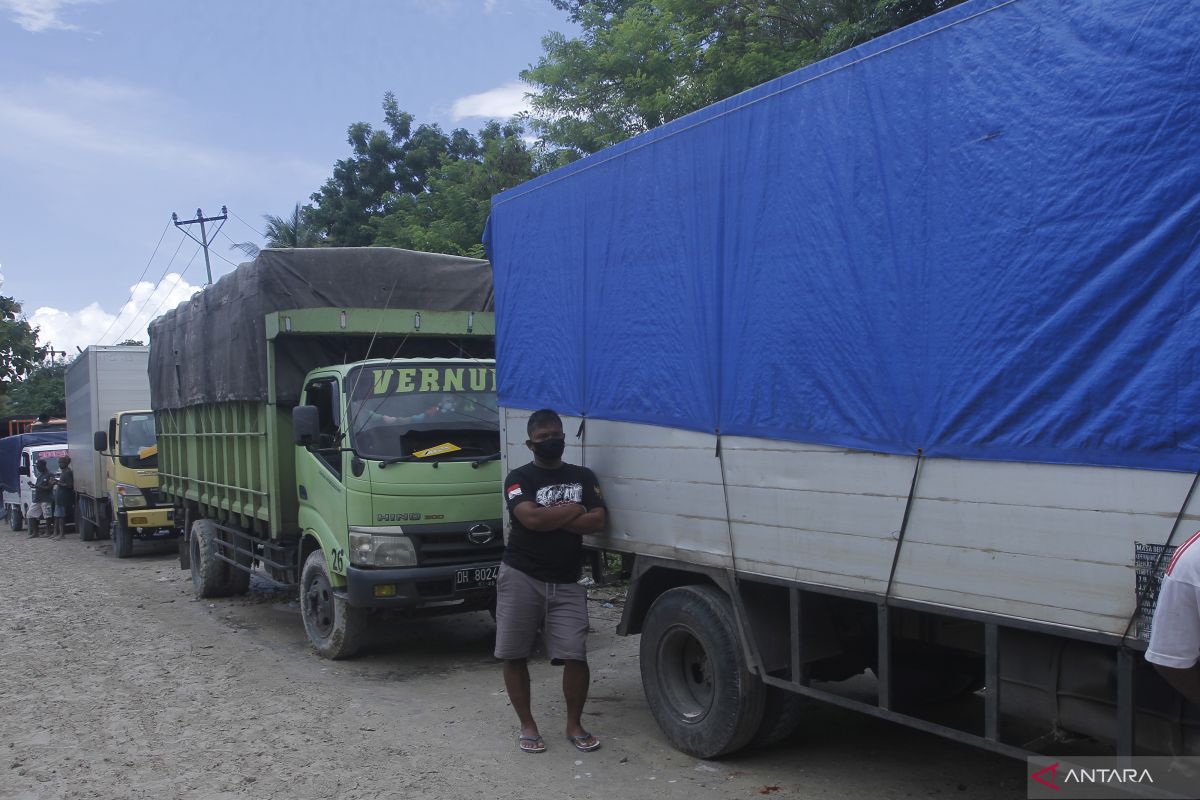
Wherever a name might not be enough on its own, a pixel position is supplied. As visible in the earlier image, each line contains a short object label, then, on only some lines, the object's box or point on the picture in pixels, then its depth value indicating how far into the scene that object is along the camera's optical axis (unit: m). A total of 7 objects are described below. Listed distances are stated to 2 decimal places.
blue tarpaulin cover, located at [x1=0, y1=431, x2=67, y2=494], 23.41
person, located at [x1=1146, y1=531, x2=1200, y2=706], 2.61
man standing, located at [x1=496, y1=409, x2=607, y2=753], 5.09
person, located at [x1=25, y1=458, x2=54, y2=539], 20.05
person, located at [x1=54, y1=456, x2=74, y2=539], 19.30
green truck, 7.00
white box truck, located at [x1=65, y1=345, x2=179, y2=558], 14.85
